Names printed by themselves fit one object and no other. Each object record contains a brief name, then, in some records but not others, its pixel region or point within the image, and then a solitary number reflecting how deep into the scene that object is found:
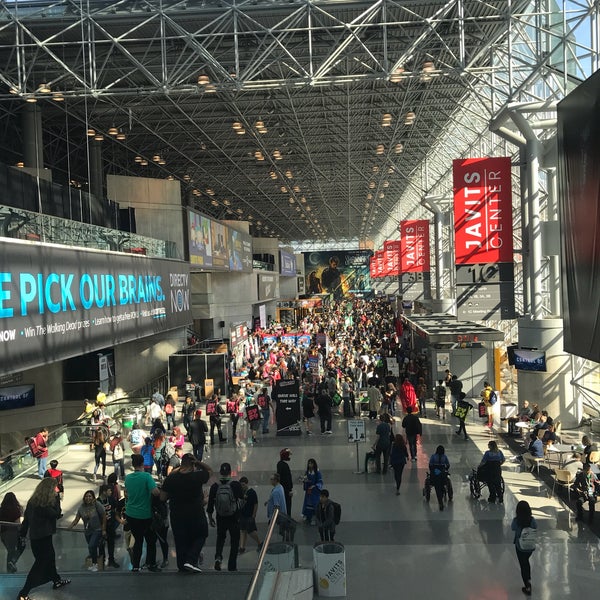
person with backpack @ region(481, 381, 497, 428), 17.23
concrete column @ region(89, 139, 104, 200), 31.87
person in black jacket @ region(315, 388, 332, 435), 16.91
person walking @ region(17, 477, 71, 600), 5.64
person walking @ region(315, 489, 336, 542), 9.15
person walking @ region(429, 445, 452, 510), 10.83
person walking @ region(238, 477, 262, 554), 8.34
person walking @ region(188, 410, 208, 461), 13.80
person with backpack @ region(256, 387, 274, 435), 17.06
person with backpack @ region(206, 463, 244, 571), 7.61
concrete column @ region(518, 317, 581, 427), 17.69
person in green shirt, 6.55
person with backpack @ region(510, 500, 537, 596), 7.52
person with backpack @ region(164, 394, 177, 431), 17.67
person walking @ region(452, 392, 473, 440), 15.38
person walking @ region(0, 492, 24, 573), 6.36
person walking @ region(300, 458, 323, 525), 10.21
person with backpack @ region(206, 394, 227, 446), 15.98
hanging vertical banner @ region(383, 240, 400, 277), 42.86
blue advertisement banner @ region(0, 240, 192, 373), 11.11
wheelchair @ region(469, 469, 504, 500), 11.16
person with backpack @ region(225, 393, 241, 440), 16.42
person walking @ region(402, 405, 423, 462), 13.72
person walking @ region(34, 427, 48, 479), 12.77
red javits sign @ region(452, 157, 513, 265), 17.23
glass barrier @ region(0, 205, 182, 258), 11.98
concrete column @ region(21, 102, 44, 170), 25.59
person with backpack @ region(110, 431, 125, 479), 13.20
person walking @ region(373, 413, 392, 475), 12.88
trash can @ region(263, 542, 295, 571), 6.40
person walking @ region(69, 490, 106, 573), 7.39
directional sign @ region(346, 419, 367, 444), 13.13
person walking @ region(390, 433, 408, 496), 11.59
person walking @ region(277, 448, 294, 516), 10.23
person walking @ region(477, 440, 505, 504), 10.96
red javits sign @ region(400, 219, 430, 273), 34.38
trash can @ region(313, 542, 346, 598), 7.36
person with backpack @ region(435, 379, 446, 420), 18.48
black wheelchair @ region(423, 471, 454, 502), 10.95
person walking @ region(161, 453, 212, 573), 5.99
